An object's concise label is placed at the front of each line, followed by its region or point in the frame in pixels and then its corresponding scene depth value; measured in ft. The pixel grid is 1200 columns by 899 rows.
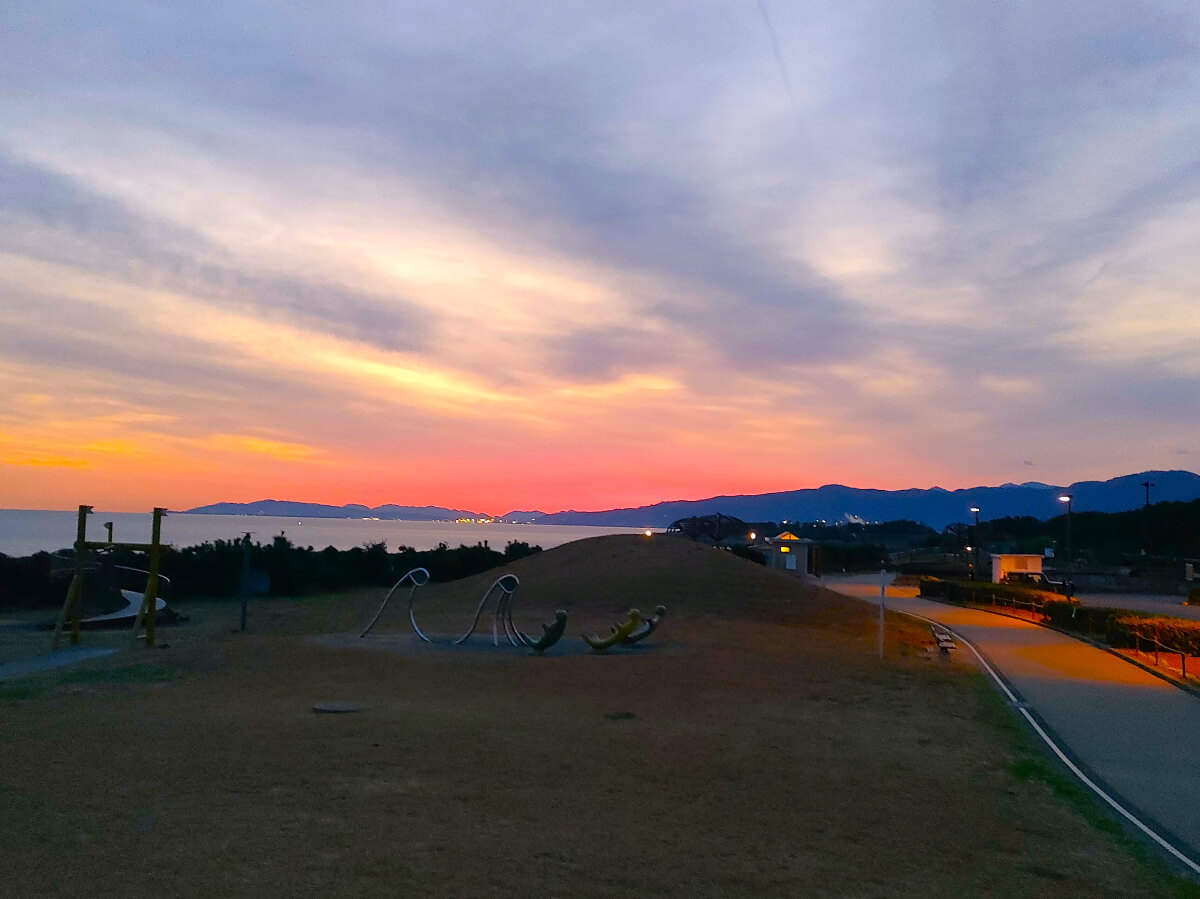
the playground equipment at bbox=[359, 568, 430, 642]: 72.80
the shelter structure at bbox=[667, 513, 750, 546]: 210.18
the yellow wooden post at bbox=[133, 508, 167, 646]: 63.57
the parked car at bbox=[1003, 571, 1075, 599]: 134.21
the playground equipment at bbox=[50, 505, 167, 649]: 63.26
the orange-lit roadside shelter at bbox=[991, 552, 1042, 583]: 158.10
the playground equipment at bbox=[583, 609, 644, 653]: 65.36
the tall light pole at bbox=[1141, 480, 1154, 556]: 273.79
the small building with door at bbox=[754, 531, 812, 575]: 148.25
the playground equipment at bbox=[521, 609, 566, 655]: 63.21
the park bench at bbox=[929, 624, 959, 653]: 70.23
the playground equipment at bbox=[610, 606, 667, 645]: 69.08
